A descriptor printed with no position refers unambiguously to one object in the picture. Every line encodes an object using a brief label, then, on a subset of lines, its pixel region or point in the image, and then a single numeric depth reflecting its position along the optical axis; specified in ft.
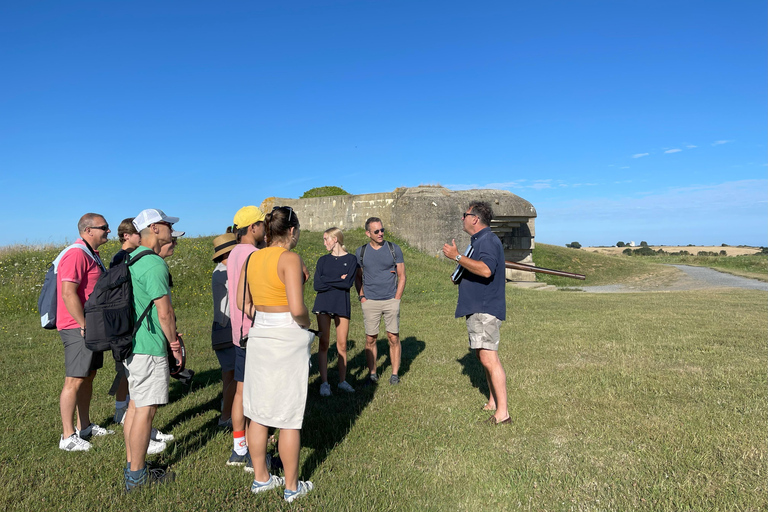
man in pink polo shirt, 13.24
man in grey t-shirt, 20.57
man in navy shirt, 15.43
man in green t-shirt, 11.05
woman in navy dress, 19.38
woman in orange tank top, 10.35
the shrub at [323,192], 73.67
